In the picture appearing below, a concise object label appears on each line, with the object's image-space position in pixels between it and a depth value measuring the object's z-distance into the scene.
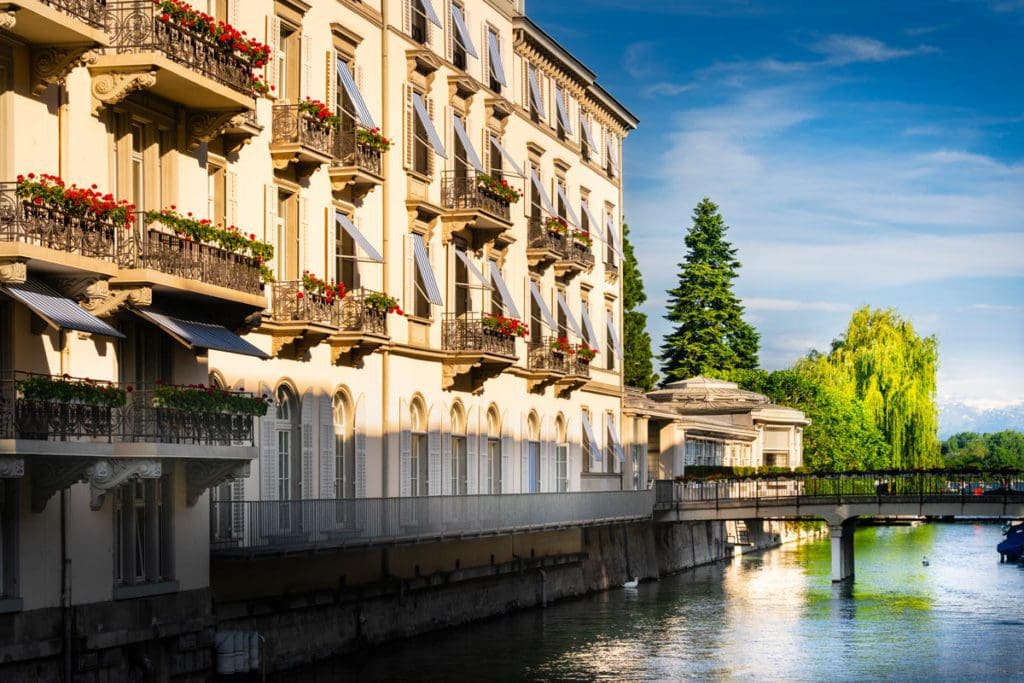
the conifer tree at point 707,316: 116.75
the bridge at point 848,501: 60.56
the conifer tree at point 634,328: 92.88
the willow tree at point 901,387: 109.75
